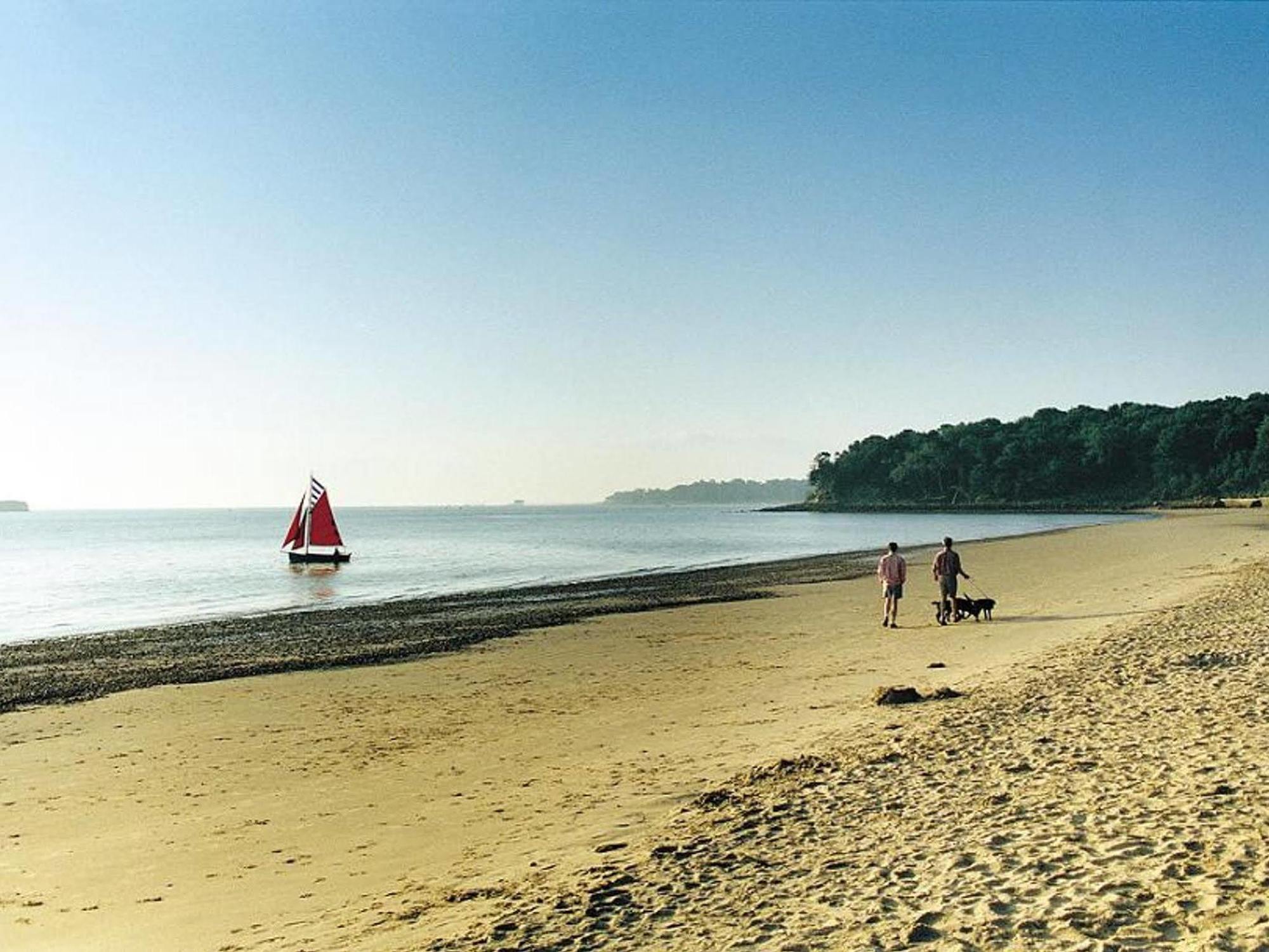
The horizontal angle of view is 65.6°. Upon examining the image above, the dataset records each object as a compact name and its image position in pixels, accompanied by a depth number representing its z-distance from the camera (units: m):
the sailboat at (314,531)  60.94
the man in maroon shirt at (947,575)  22.61
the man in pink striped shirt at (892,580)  22.58
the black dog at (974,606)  22.86
